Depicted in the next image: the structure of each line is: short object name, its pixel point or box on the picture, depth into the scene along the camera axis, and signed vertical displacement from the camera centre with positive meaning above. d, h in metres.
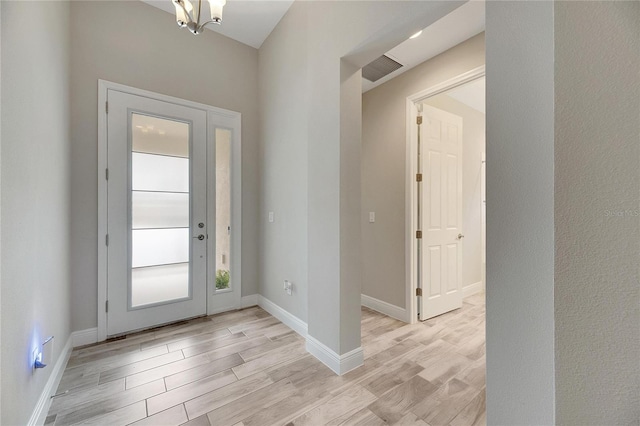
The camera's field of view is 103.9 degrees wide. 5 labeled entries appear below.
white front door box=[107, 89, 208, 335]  2.42 +0.00
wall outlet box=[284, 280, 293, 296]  2.63 -0.79
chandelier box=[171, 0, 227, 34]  1.75 +1.42
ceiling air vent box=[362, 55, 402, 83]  2.64 +1.60
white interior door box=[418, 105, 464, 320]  2.84 +0.00
